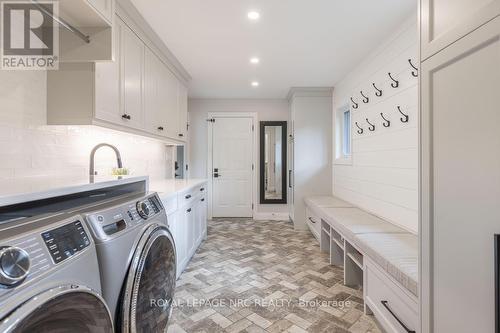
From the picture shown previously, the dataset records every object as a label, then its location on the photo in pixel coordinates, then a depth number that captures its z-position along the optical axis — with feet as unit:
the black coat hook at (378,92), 9.27
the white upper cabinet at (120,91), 5.45
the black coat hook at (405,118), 7.52
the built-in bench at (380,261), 4.93
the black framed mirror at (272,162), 17.53
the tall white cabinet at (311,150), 14.93
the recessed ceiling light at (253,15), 7.20
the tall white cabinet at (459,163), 2.64
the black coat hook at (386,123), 8.58
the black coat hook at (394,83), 8.11
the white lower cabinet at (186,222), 7.79
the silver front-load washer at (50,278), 1.84
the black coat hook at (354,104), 11.51
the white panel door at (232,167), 17.49
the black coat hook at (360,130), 10.87
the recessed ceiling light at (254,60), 10.38
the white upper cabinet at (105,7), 4.57
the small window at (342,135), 13.70
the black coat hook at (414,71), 7.13
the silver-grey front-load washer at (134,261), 3.01
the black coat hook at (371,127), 9.78
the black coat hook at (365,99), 10.38
